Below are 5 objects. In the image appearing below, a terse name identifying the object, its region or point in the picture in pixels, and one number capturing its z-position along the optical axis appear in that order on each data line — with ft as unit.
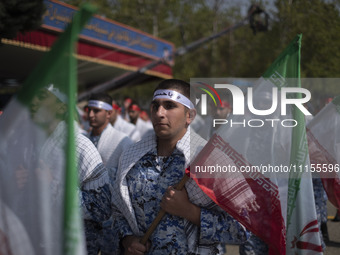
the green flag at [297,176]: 10.09
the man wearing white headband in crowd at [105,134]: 17.29
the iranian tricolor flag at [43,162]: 5.30
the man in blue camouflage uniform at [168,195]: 8.77
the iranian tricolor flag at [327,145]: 12.01
